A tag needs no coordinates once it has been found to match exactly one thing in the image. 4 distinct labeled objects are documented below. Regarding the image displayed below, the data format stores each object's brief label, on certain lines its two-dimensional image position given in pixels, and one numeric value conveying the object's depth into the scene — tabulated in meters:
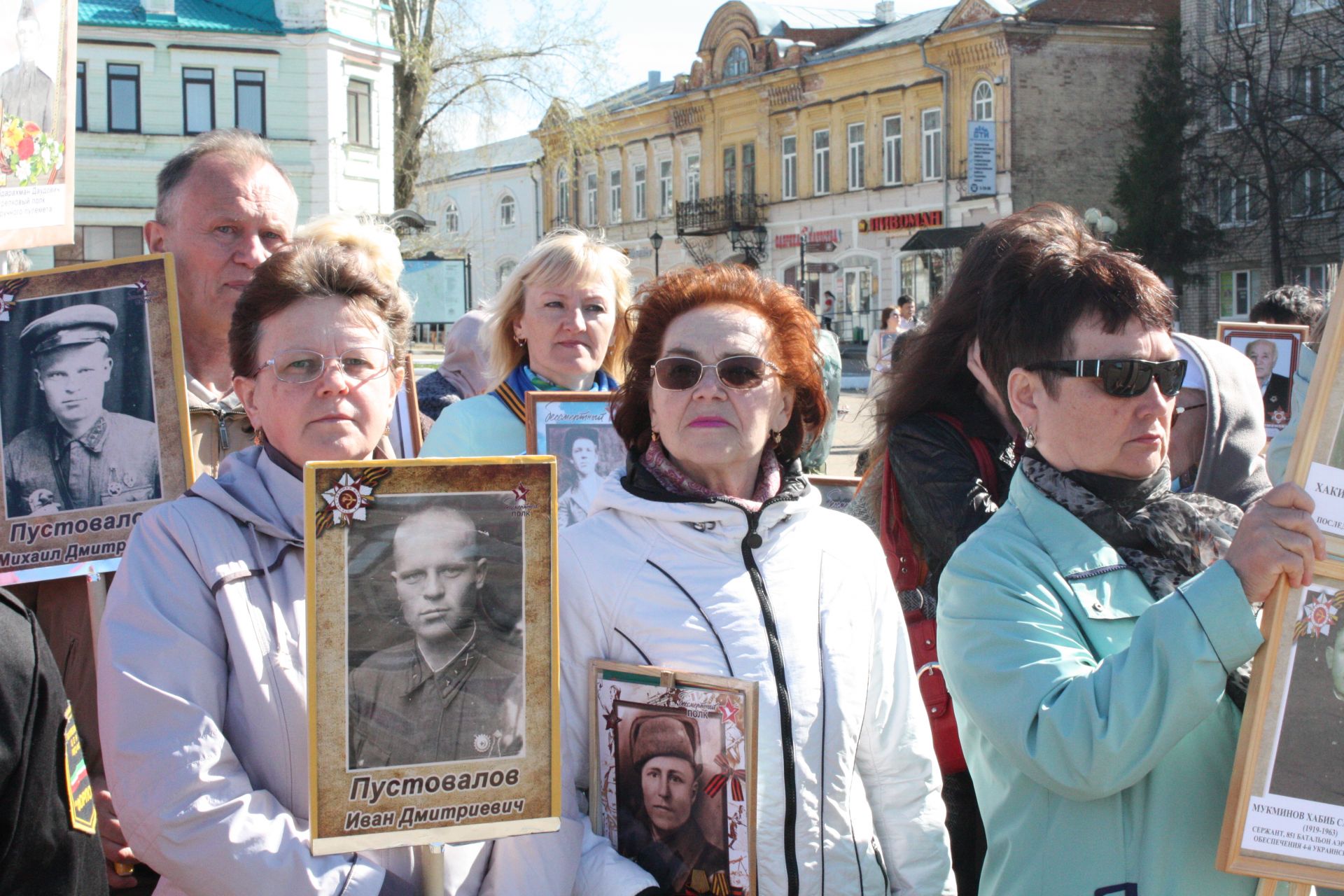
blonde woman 4.27
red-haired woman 2.45
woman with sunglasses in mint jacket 2.04
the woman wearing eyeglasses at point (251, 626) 2.13
